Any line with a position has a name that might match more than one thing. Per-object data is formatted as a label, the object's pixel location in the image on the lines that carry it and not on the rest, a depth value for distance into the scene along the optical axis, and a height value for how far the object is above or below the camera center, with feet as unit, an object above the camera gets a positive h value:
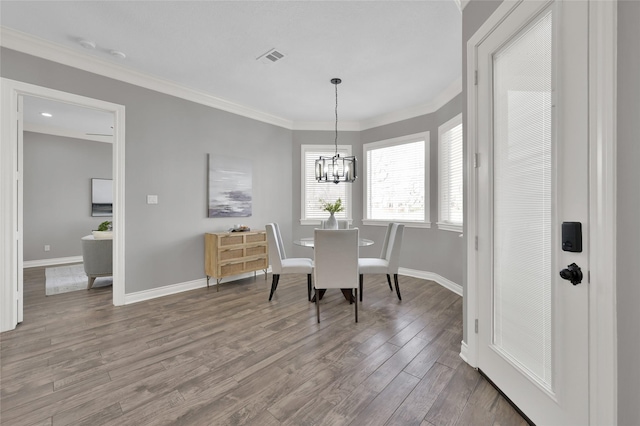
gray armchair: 13.29 -2.07
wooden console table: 13.08 -1.93
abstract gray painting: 14.14 +1.35
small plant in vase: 12.48 -0.28
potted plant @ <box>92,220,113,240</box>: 13.70 -1.06
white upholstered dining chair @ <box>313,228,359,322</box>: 9.36 -1.54
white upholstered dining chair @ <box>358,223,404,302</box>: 11.23 -2.02
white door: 3.93 +0.14
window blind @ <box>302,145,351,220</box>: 17.66 +1.40
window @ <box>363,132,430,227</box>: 15.23 +1.80
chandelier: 12.22 +1.90
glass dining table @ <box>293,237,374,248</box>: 11.52 -1.24
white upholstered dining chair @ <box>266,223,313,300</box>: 11.38 -2.07
